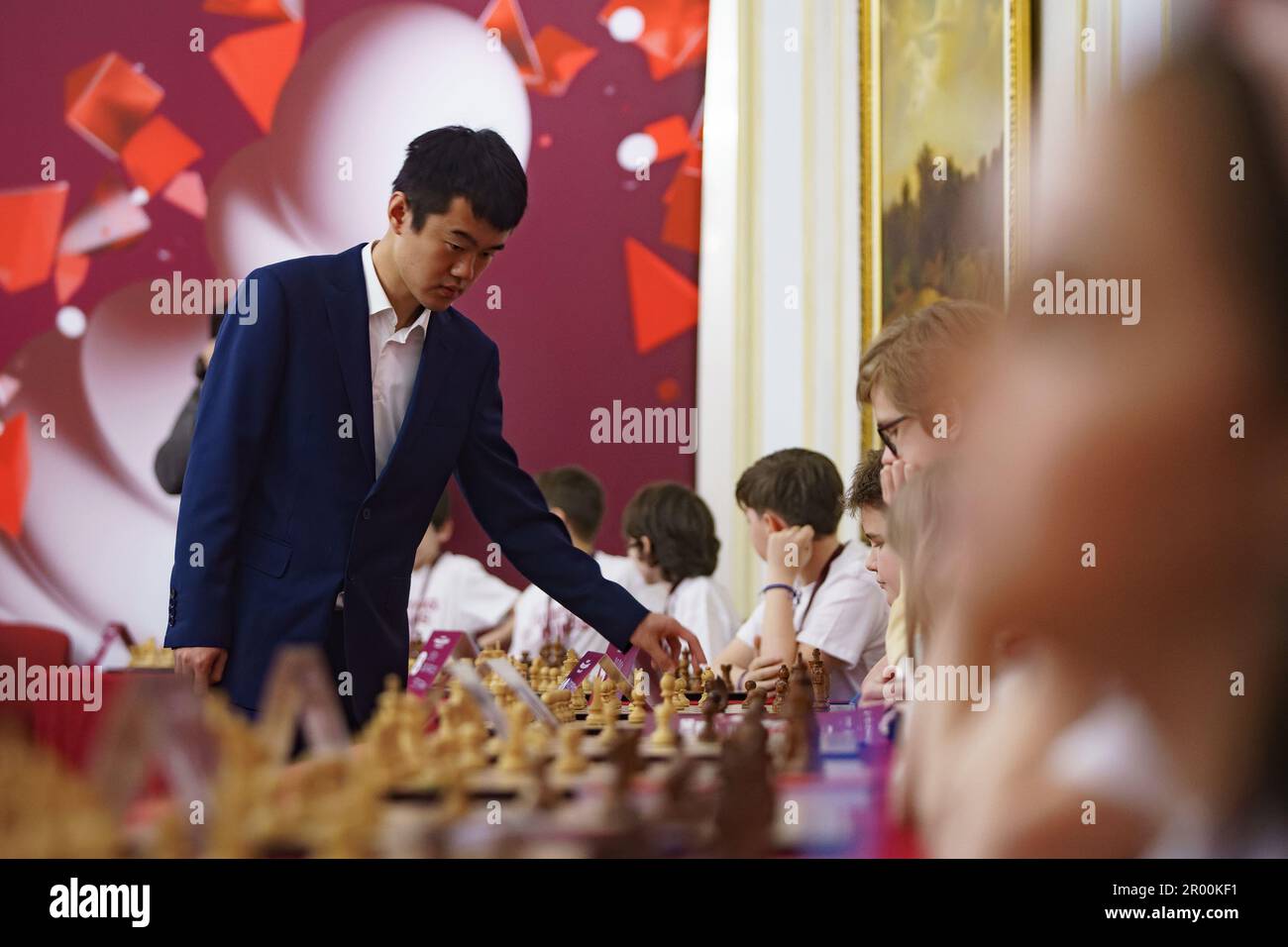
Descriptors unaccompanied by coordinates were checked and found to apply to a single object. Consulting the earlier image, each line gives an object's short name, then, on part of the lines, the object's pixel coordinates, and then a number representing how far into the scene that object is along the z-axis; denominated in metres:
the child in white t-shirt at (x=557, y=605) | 5.18
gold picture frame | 4.90
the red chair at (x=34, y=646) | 7.00
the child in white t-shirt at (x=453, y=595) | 6.54
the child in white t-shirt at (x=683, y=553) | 4.98
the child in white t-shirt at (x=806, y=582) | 3.71
